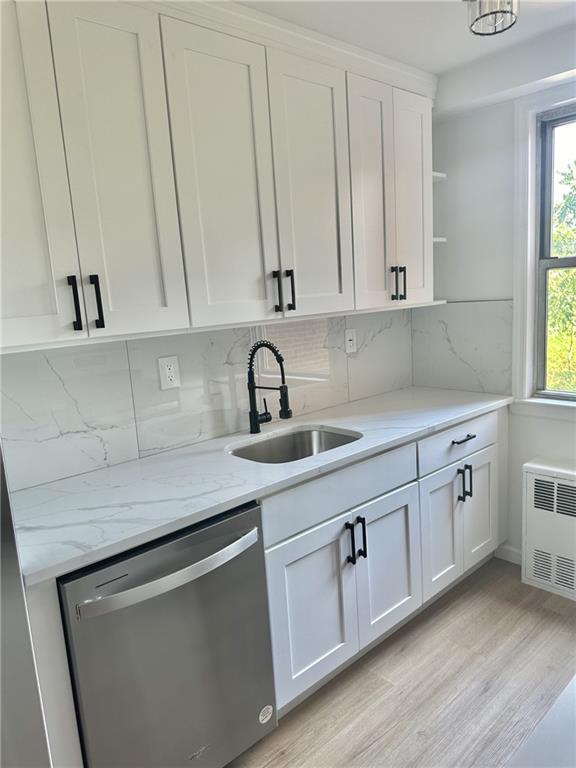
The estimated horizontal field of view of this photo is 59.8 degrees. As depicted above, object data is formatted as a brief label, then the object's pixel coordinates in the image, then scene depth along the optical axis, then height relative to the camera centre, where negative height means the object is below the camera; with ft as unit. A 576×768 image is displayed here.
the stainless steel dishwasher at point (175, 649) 3.94 -2.90
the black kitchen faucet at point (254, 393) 6.55 -1.16
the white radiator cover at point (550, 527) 7.54 -3.67
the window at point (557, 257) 7.61 +0.43
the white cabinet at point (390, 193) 6.88 +1.50
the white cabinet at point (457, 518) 7.09 -3.38
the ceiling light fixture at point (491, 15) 3.86 +2.15
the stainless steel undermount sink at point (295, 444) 6.80 -1.95
